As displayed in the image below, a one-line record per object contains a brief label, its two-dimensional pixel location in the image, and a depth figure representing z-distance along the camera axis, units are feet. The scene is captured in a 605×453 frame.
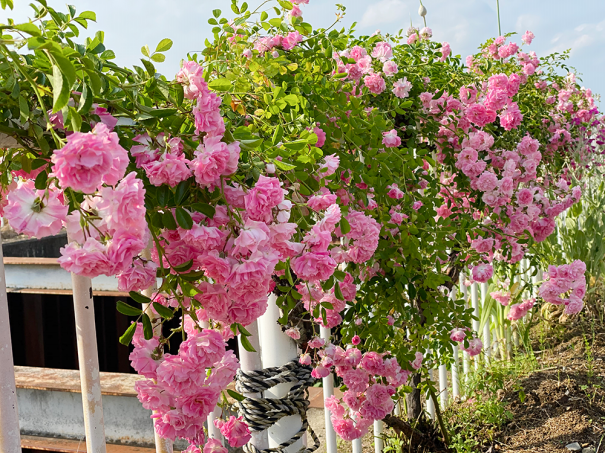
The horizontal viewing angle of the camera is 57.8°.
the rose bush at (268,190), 1.94
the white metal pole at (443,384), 8.64
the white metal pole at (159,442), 3.63
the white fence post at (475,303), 9.99
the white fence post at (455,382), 9.27
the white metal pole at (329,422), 6.12
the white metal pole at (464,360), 9.90
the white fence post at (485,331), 10.53
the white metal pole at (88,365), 3.32
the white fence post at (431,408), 7.84
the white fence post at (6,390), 2.79
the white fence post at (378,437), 6.91
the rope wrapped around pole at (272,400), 4.54
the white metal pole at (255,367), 4.59
